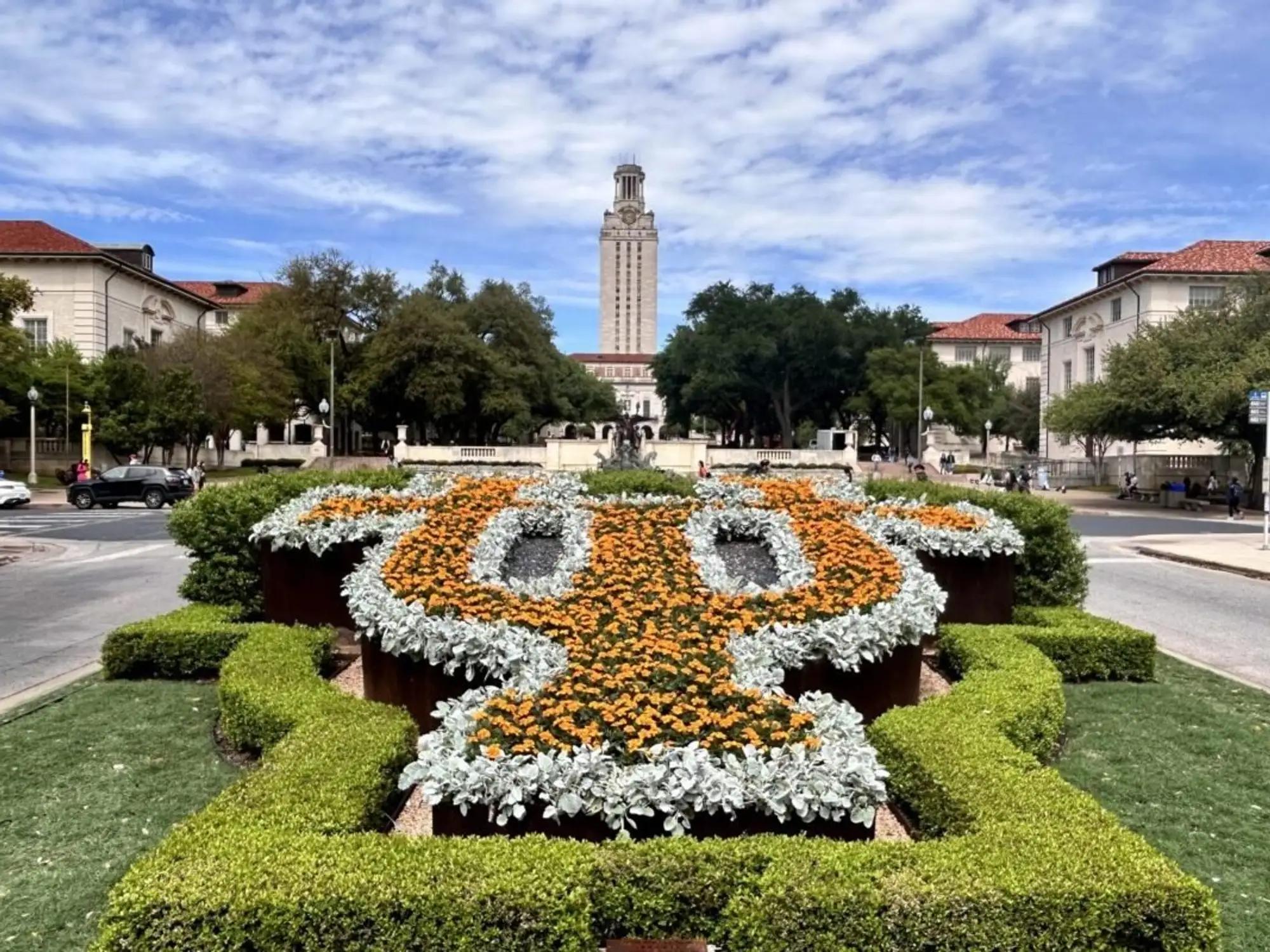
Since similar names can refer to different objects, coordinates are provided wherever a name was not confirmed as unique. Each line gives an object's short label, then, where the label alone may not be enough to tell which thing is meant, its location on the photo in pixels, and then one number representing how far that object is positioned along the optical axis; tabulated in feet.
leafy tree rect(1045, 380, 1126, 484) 120.37
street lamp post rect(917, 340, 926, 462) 169.17
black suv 105.09
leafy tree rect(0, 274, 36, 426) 67.26
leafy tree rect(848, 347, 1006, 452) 179.83
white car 103.55
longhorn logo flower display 13.43
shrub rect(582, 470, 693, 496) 37.14
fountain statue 81.87
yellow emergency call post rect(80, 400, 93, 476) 122.42
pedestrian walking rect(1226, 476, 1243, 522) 105.09
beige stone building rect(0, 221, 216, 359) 160.86
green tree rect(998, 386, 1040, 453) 264.70
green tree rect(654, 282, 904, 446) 193.57
